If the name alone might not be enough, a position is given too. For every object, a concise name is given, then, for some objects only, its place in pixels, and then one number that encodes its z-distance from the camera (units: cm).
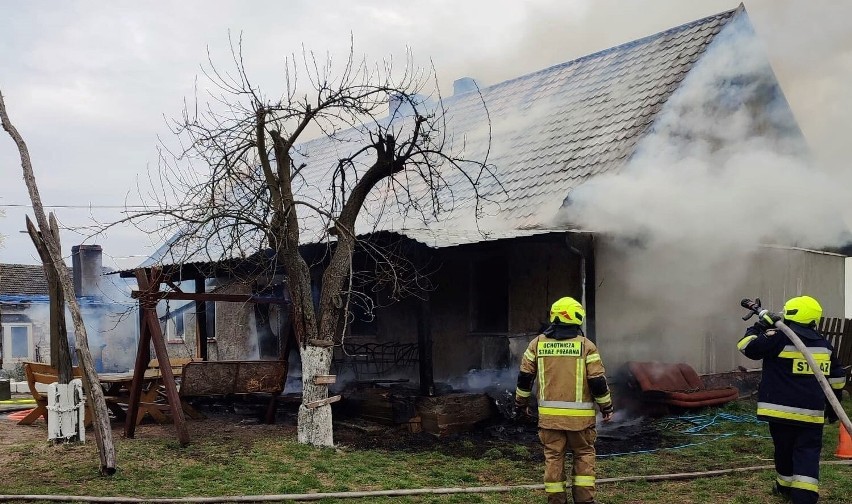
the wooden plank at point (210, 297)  918
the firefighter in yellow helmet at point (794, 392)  562
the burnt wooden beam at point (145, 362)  864
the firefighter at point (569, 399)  570
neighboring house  2897
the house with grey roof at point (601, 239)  1046
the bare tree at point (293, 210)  830
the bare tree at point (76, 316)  699
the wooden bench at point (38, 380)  1042
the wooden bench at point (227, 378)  1003
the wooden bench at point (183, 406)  1044
